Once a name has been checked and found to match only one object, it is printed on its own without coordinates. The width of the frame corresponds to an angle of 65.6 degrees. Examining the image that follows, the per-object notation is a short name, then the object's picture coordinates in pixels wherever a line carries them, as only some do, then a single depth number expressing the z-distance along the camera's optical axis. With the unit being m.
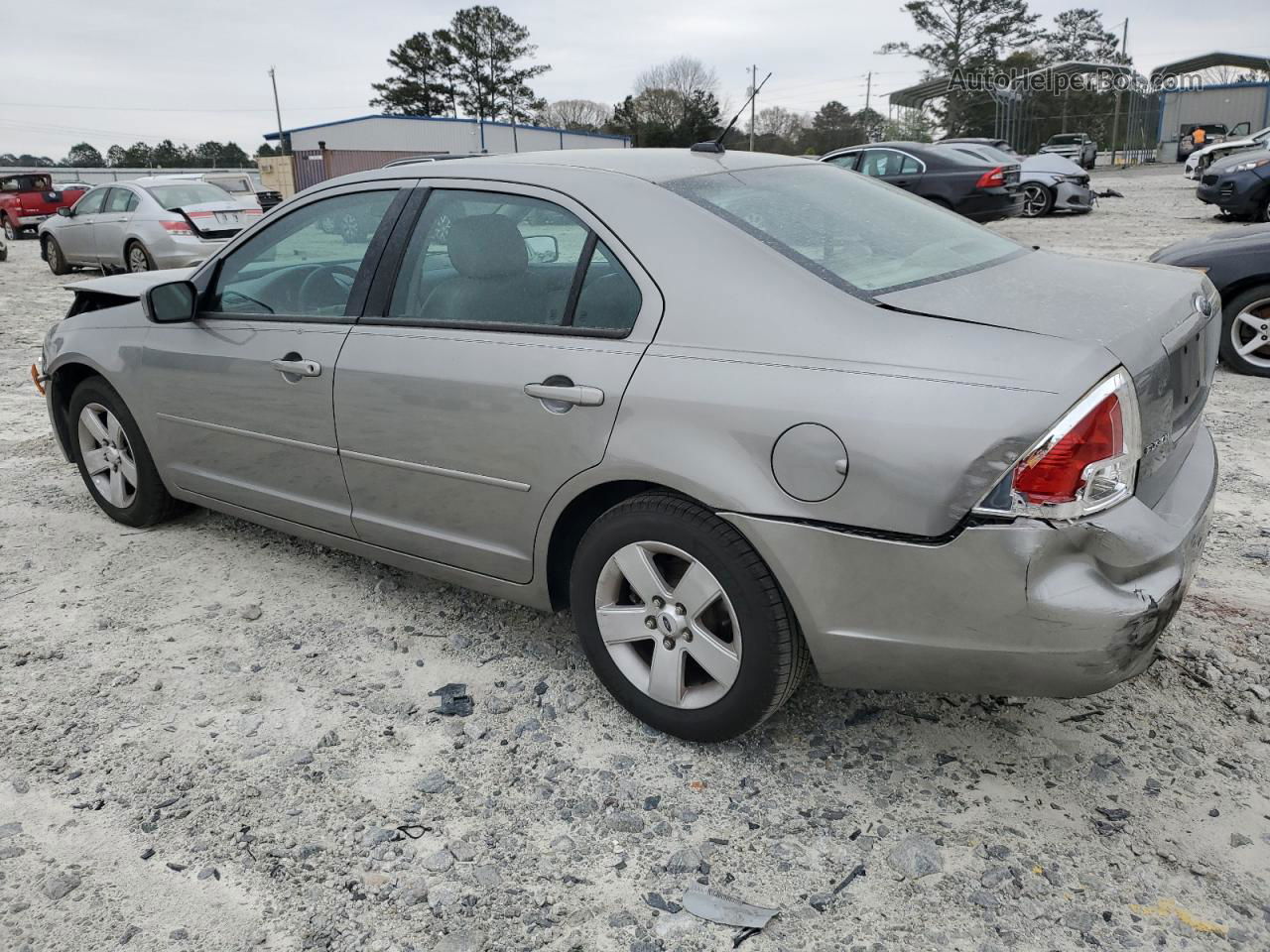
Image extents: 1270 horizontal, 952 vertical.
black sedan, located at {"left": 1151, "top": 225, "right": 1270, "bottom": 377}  6.18
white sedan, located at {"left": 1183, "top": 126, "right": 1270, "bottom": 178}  20.17
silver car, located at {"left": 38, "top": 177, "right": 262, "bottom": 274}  13.20
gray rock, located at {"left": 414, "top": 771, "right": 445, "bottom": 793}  2.61
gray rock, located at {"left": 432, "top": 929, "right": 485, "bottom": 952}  2.09
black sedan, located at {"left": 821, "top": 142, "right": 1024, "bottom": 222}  14.87
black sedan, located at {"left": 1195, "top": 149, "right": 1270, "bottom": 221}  13.69
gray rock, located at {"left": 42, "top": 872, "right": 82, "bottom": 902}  2.28
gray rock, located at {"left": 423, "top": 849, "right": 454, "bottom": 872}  2.33
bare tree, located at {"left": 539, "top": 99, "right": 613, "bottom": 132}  71.50
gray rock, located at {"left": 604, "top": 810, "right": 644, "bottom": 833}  2.45
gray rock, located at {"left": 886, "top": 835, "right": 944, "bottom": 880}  2.26
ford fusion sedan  2.13
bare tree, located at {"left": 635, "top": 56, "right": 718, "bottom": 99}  70.62
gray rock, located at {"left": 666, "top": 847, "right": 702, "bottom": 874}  2.31
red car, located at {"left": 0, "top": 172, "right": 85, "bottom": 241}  26.25
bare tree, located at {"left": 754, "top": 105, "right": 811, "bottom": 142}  71.06
